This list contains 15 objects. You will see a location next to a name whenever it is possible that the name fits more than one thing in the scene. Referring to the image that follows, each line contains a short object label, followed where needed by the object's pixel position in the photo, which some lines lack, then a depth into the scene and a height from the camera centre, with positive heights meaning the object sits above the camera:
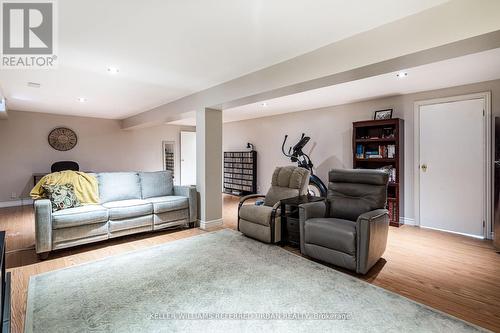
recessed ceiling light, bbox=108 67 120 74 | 3.20 +1.16
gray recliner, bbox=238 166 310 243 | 3.41 -0.61
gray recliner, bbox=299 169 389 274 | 2.52 -0.63
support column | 4.21 -0.02
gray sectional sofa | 3.01 -0.62
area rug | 1.83 -1.09
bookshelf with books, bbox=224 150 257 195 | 7.02 -0.24
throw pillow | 3.25 -0.39
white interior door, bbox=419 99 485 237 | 3.69 -0.05
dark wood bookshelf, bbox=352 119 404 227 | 4.32 +0.20
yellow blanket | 3.56 -0.24
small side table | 3.34 -0.72
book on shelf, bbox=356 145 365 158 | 4.72 +0.21
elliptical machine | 5.23 +0.01
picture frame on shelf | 4.44 +0.83
